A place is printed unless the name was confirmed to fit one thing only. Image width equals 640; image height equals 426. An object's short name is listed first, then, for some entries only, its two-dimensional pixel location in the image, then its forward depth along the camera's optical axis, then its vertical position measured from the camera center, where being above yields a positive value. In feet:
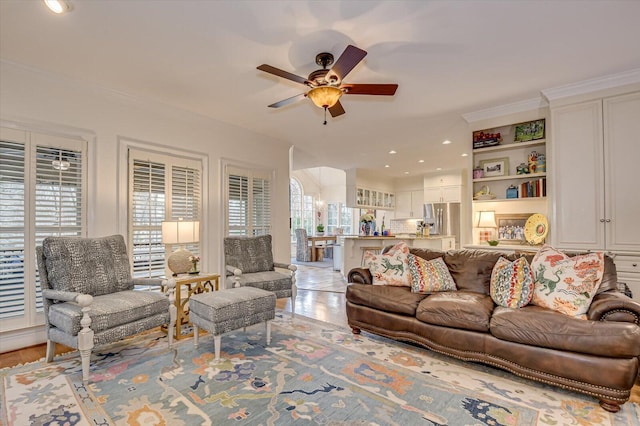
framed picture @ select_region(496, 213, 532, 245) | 14.58 -0.55
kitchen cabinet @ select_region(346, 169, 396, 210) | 26.92 +2.26
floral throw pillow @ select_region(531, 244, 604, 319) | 7.68 -1.68
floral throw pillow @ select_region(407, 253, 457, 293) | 10.28 -2.00
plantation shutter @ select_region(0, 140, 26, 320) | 9.33 -0.28
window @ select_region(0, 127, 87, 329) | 9.39 +0.39
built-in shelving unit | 13.16 +2.16
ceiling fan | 7.68 +3.50
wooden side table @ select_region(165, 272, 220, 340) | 10.73 -2.62
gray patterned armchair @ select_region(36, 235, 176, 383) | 7.72 -2.24
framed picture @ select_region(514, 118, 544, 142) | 13.01 +3.56
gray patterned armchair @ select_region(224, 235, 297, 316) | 12.69 -2.18
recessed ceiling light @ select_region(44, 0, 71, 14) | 6.81 +4.68
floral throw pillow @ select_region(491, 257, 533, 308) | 8.45 -1.91
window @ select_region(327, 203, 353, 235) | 38.55 -0.16
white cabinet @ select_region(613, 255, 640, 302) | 10.19 -1.86
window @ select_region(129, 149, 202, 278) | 12.08 +0.64
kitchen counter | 21.05 -1.84
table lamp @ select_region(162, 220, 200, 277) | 11.21 -0.73
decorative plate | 12.67 -0.54
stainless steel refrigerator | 26.94 -0.26
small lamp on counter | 15.08 -0.45
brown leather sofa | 6.54 -2.84
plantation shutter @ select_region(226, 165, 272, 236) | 15.53 +0.83
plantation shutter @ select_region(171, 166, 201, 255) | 13.32 +0.99
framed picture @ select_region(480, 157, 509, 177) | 14.35 +2.26
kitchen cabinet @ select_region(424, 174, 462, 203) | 26.76 +2.42
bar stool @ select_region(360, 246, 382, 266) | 21.01 -2.09
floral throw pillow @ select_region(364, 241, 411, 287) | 10.84 -1.77
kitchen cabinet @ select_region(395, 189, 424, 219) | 30.83 +1.23
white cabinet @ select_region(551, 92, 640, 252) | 10.44 +1.42
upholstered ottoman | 8.75 -2.71
